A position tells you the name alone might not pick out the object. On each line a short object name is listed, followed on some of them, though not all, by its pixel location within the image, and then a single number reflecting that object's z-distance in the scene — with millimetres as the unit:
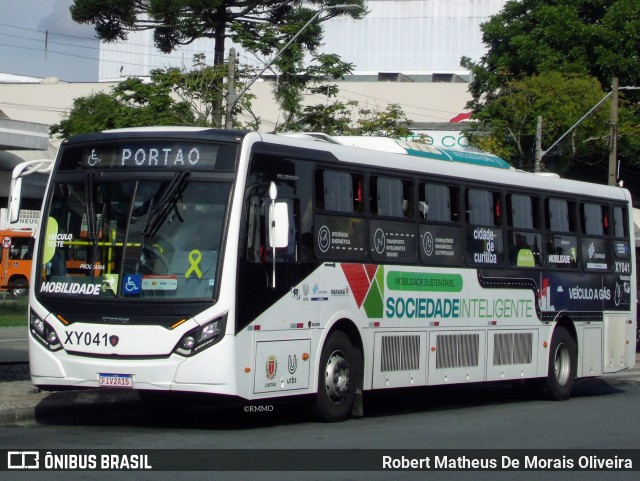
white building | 79188
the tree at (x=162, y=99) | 38375
